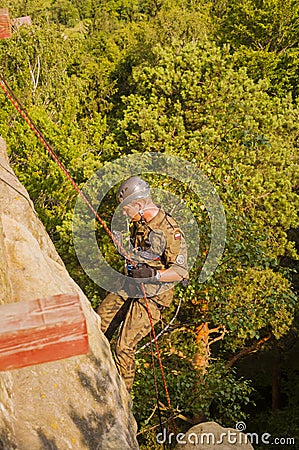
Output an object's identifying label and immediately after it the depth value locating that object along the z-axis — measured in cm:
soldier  705
